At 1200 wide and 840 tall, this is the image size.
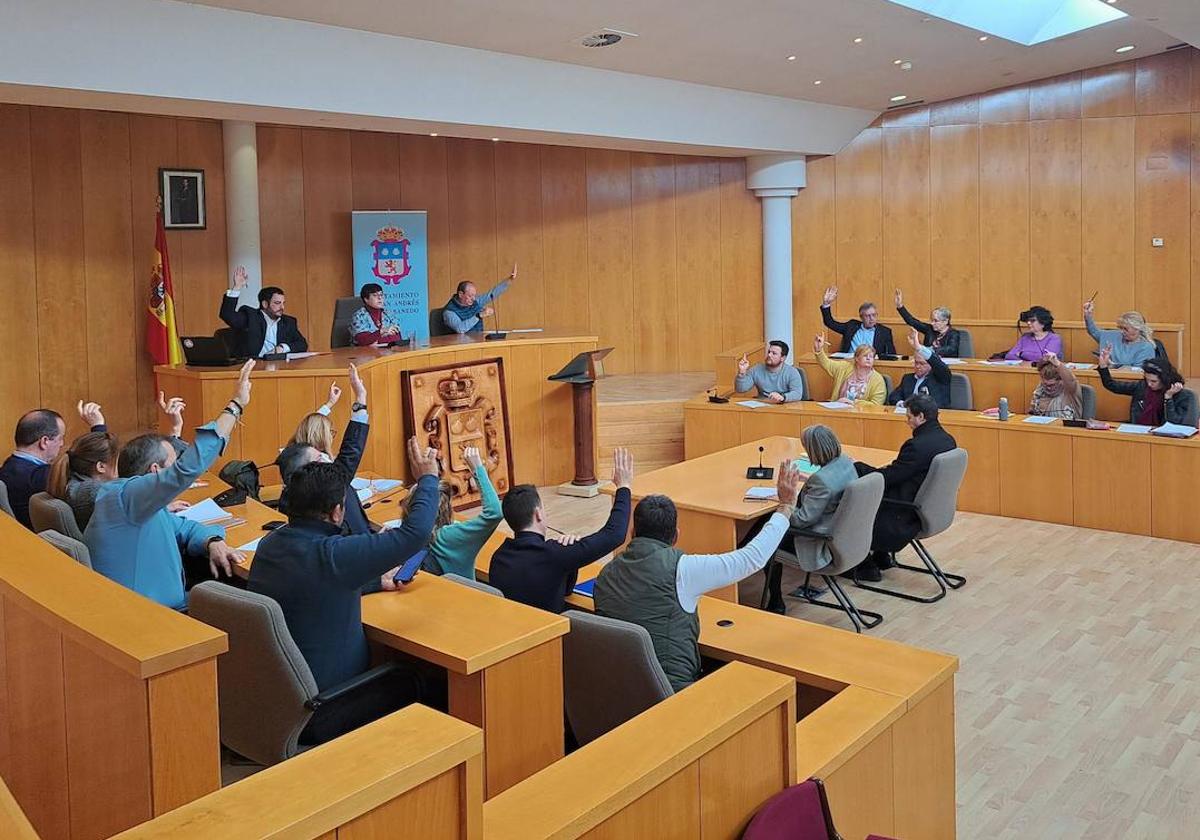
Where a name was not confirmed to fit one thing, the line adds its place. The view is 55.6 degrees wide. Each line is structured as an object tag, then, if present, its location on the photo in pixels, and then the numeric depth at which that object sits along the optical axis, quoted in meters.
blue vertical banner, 11.62
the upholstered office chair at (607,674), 3.45
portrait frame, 10.48
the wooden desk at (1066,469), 7.70
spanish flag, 9.98
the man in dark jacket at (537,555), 4.28
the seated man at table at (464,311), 9.78
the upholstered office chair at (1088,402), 8.42
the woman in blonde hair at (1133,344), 9.30
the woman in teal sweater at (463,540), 4.68
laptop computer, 7.25
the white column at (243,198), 10.10
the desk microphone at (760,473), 6.85
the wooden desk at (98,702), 2.28
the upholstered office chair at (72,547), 3.61
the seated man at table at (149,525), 3.67
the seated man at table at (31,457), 5.04
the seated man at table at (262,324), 8.17
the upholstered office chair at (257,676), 3.12
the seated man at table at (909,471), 6.56
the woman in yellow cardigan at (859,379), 9.55
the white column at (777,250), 13.67
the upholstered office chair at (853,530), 5.83
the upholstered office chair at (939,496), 6.39
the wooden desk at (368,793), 1.75
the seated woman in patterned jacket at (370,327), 9.00
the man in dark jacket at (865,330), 11.20
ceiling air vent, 9.12
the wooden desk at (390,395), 7.15
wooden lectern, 9.48
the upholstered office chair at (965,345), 11.19
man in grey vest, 3.85
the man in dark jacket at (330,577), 3.25
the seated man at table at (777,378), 9.86
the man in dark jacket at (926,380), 9.14
